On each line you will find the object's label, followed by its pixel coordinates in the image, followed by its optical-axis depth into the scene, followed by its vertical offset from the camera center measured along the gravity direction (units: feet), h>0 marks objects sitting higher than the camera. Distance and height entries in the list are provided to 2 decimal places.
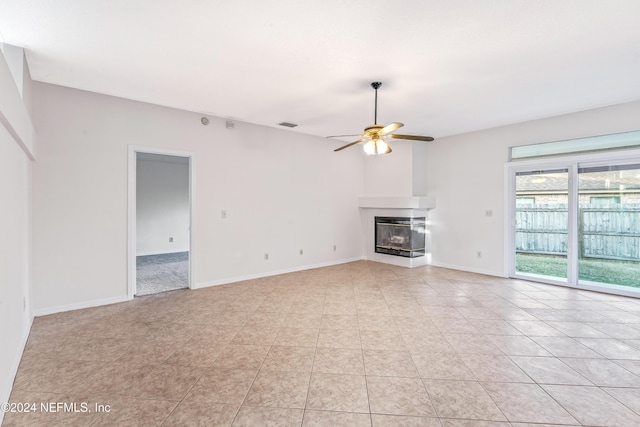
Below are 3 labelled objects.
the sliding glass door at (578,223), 13.98 -0.42
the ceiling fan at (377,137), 11.17 +3.04
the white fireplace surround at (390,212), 19.69 +0.11
